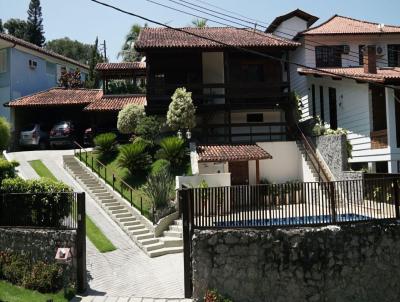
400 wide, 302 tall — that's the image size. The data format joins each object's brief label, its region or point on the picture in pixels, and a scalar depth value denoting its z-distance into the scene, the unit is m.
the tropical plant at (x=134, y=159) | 22.32
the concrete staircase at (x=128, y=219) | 17.16
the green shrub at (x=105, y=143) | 25.20
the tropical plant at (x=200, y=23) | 43.75
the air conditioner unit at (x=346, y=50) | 28.11
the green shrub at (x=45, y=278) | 12.77
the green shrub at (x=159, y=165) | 22.03
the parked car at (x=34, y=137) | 30.23
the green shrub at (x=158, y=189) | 19.05
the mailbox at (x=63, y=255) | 12.59
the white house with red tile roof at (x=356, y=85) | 18.92
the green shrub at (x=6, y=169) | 16.97
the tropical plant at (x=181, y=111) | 24.09
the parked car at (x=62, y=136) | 30.20
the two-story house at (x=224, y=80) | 26.02
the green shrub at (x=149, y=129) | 25.58
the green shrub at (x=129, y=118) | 26.64
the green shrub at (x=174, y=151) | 22.81
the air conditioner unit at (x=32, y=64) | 34.59
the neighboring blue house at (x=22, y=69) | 31.98
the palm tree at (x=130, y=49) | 48.42
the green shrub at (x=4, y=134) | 17.33
